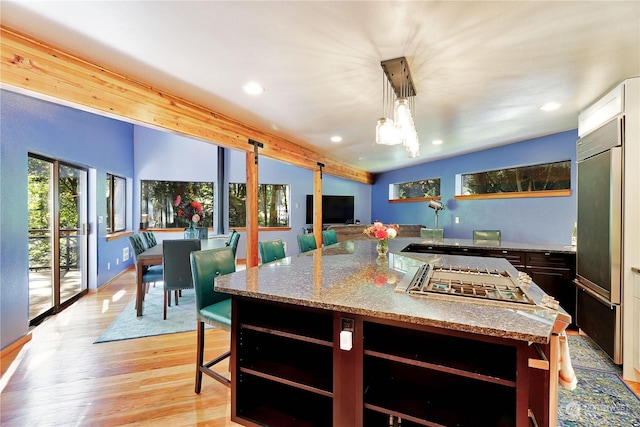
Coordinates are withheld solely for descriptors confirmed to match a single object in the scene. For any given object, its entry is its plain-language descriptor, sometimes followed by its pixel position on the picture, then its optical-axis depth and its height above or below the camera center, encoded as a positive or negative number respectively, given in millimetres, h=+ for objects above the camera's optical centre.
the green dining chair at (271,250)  2675 -383
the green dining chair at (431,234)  4673 -368
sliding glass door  3270 -299
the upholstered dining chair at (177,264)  3246 -611
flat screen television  7403 +70
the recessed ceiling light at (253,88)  2488 +1124
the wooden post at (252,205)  3807 +88
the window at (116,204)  5445 +158
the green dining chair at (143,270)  3502 -758
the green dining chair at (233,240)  4074 -429
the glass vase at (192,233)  4488 -347
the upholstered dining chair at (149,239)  4297 -439
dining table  3371 -642
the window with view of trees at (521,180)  4117 +535
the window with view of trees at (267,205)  7082 +163
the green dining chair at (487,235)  4160 -351
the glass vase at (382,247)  2641 -329
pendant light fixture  1986 +697
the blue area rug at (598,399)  1765 -1288
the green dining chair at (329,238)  4121 -385
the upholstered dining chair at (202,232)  4787 -359
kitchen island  1086 -636
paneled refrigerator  2240 -189
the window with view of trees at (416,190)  6176 +522
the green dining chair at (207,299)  1872 -629
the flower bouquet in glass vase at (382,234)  2602 -205
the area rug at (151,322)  2938 -1273
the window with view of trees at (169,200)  6527 +275
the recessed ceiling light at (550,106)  2914 +1122
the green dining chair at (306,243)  3398 -385
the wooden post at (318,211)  5434 +13
